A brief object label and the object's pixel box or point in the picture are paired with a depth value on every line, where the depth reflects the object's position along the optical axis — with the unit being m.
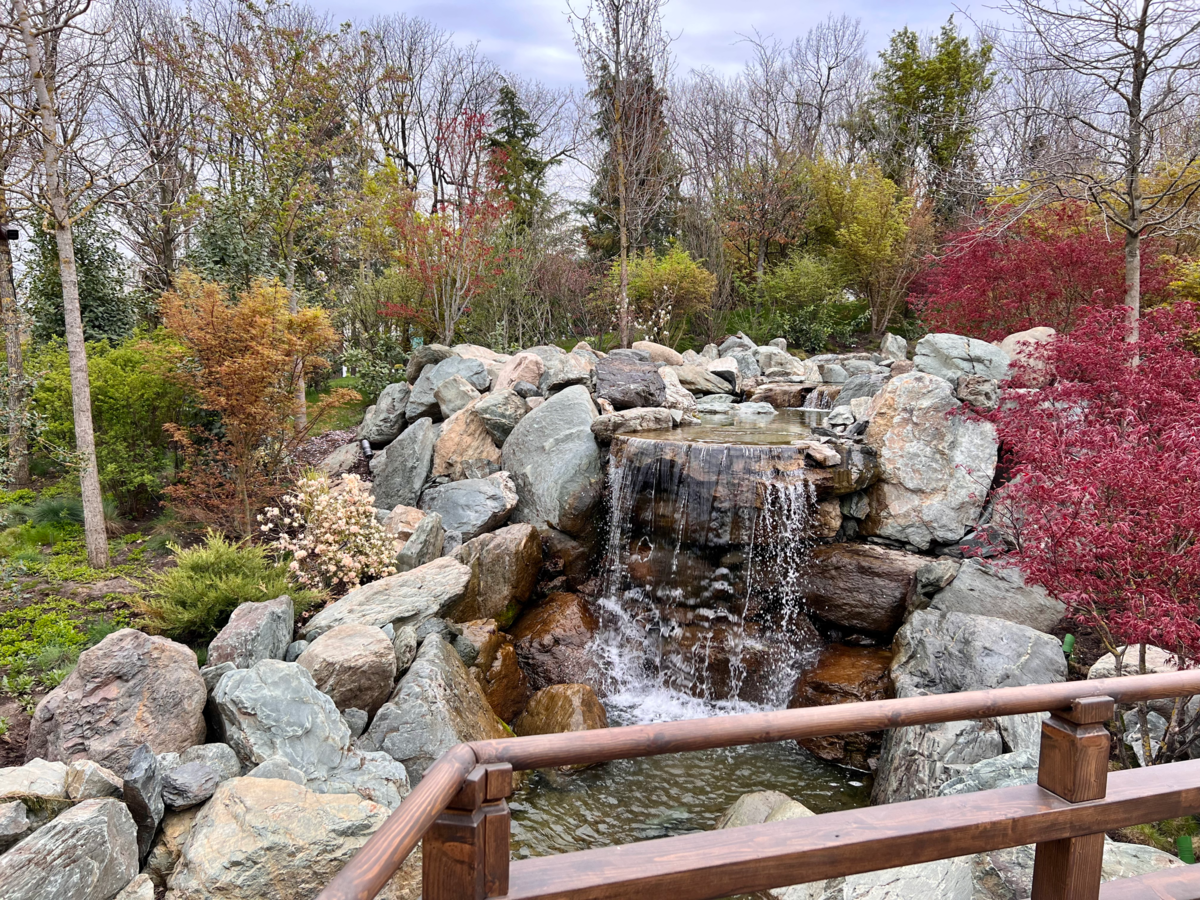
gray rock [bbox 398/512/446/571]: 6.35
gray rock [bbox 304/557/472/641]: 5.12
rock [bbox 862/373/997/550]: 6.27
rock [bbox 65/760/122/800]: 2.90
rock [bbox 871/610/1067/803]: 3.98
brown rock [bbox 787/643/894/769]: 4.86
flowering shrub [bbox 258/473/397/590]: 6.16
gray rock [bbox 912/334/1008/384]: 7.09
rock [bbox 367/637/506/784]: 4.11
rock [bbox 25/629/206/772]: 3.44
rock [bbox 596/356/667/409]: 8.80
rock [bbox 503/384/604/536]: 7.20
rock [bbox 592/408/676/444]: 7.60
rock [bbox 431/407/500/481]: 8.22
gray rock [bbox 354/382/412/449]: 9.55
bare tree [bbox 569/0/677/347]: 13.83
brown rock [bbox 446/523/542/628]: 6.18
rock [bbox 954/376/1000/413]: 6.66
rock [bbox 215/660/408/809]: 3.49
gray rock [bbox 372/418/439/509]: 8.27
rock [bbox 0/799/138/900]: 2.41
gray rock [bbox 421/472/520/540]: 7.03
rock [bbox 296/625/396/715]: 4.25
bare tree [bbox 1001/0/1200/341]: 6.14
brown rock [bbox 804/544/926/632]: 5.88
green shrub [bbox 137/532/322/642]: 4.90
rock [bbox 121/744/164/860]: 2.93
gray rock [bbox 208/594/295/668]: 4.35
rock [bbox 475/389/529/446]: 8.30
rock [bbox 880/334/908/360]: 13.71
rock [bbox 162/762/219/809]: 3.07
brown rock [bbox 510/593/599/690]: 5.86
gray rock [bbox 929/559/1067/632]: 5.09
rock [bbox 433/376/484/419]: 8.91
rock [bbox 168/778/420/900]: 2.62
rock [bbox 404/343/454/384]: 10.06
